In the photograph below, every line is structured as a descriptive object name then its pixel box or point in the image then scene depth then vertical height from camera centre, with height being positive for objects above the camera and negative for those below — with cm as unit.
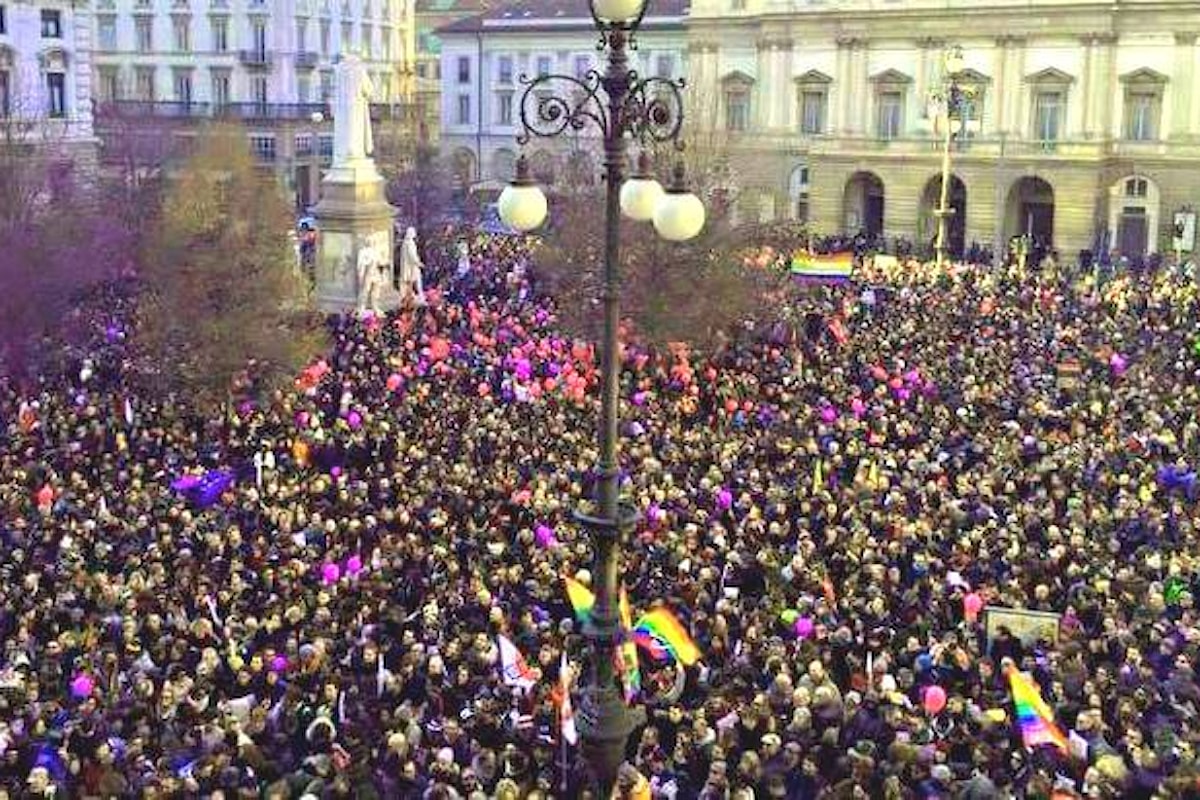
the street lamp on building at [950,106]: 4156 +91
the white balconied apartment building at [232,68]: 7488 +290
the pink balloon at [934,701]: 1467 -509
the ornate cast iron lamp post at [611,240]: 1059 -70
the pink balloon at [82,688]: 1489 -515
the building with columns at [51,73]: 5281 +184
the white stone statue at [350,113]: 3878 +44
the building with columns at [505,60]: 7906 +381
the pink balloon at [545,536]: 1962 -491
